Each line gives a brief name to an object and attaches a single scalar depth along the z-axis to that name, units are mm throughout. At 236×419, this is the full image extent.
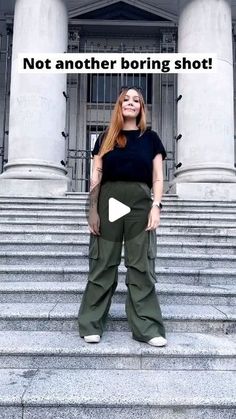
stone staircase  2930
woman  3539
